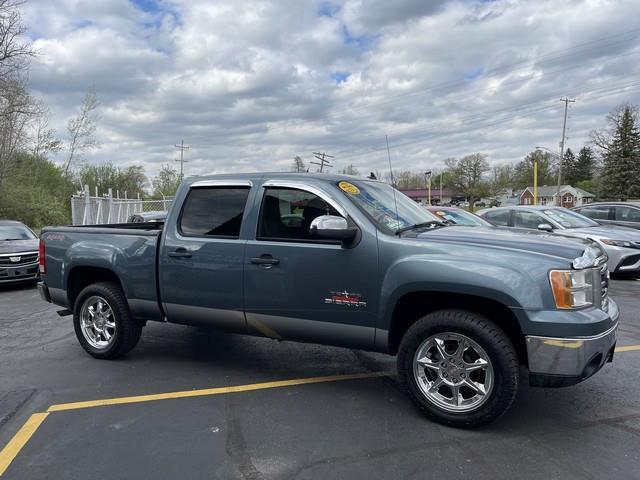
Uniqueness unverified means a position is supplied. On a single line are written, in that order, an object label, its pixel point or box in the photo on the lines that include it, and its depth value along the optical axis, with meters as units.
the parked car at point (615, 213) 12.02
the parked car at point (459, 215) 10.05
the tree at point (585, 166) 88.00
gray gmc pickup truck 3.24
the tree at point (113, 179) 59.37
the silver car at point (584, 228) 9.51
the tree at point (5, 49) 18.97
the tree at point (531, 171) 97.81
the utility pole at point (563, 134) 54.22
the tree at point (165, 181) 60.89
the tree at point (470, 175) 94.44
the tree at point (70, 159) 35.53
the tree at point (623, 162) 58.21
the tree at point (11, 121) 21.05
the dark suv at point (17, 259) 9.62
